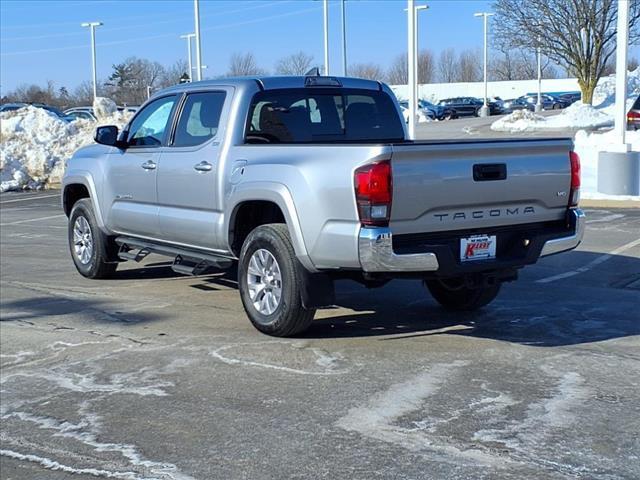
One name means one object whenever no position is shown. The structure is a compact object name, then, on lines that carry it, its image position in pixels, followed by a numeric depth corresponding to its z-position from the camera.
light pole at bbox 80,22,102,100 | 49.88
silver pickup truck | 6.13
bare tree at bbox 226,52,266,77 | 53.03
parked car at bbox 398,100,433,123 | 58.59
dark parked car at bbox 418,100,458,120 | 61.66
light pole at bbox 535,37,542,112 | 59.05
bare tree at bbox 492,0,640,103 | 36.47
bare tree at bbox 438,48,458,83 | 120.25
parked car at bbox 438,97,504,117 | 62.59
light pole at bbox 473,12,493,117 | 57.34
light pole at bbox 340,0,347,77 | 38.62
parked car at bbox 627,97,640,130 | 22.41
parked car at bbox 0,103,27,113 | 40.81
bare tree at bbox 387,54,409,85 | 103.50
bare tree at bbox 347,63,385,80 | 94.75
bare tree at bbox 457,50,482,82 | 118.88
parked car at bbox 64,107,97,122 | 39.03
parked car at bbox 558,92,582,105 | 68.31
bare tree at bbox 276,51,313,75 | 50.97
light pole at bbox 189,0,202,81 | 29.98
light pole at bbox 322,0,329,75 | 33.56
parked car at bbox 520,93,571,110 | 65.31
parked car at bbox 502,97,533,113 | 63.31
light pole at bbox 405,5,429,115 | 21.48
